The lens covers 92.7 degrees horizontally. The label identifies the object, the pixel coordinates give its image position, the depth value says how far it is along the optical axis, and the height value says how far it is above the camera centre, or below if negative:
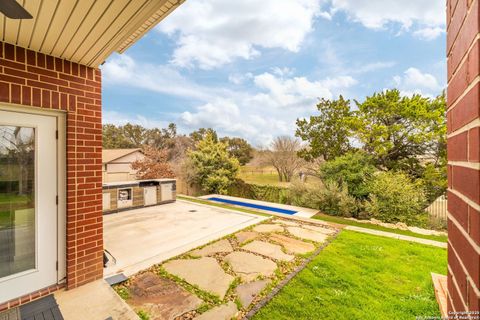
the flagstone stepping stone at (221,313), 2.77 -1.90
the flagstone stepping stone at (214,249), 4.63 -1.88
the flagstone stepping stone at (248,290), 3.10 -1.90
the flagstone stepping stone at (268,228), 6.12 -1.88
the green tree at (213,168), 13.06 -0.46
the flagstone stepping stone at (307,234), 5.52 -1.89
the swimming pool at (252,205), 8.84 -2.00
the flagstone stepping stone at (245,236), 5.38 -1.88
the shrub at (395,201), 7.23 -1.35
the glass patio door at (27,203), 2.75 -0.54
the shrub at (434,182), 9.45 -0.93
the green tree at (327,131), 13.15 +1.77
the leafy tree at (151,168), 14.23 -0.49
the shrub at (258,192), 10.74 -1.67
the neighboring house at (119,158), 22.24 +0.23
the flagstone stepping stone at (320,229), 6.02 -1.90
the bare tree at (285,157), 18.30 +0.24
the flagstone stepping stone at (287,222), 6.69 -1.89
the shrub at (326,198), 8.09 -1.48
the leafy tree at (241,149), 26.36 +1.27
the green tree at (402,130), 10.23 +1.38
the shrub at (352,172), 8.48 -0.47
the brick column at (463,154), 0.56 +0.01
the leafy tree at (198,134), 31.04 +3.62
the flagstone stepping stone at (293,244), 4.80 -1.89
